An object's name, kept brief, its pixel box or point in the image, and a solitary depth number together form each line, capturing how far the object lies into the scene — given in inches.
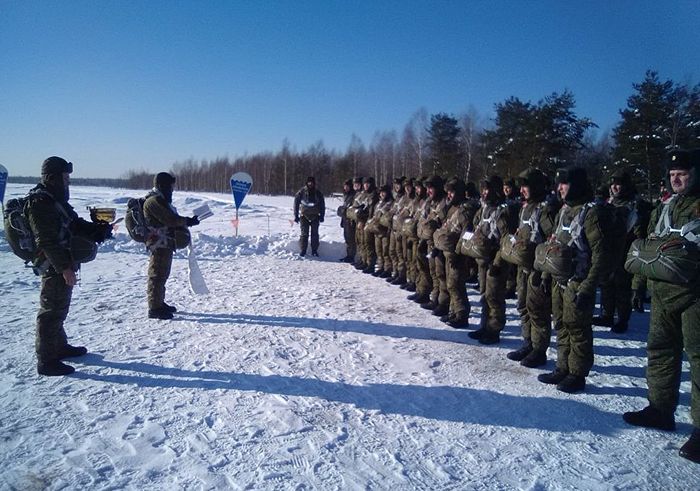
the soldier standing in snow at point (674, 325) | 134.3
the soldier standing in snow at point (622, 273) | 263.6
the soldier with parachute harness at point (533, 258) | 194.1
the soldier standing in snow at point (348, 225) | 491.2
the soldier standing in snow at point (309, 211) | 491.2
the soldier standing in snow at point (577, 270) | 165.6
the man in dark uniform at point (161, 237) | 253.1
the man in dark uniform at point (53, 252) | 176.2
